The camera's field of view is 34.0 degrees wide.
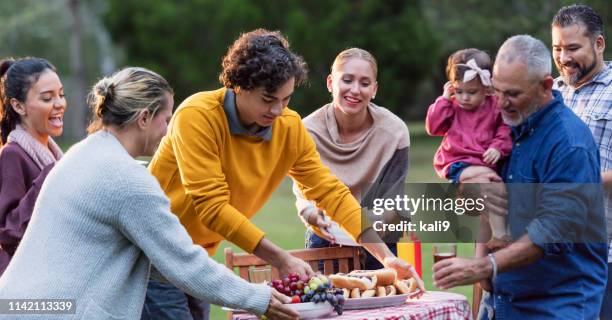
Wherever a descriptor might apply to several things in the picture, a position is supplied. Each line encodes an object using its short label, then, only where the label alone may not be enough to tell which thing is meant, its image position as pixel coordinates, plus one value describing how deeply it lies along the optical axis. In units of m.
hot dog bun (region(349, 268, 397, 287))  4.30
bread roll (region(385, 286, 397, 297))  4.27
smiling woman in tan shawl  5.34
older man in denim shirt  3.94
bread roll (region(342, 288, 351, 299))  4.20
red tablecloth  4.02
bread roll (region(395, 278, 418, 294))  4.30
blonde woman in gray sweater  3.53
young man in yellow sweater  4.25
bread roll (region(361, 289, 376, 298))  4.20
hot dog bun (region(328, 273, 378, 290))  4.23
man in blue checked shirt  5.20
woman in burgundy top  4.88
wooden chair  4.67
